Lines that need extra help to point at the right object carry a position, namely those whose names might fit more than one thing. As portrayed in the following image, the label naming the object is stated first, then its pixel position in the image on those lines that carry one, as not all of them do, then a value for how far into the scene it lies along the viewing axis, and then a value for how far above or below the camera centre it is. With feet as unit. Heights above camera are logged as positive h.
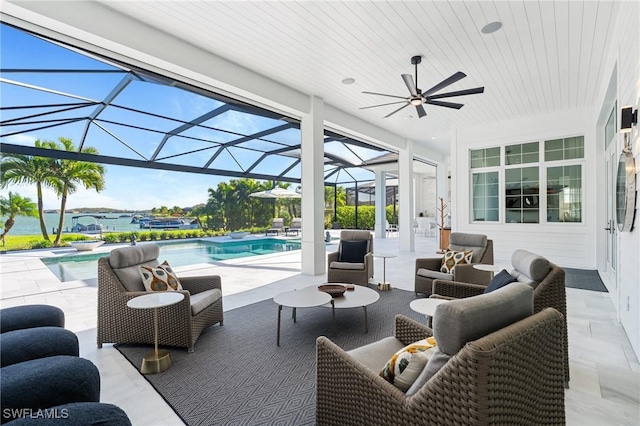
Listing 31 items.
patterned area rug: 6.31 -4.10
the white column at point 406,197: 28.81 +1.53
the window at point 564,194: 21.67 +1.36
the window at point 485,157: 25.03 +4.69
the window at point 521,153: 23.39 +4.69
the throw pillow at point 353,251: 16.37 -2.07
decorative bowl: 10.71 -2.79
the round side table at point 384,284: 15.56 -3.74
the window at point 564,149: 21.59 +4.68
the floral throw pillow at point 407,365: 4.19 -2.19
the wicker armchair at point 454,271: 13.60 -2.32
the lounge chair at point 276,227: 46.52 -2.06
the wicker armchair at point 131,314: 8.82 -2.98
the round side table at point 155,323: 7.81 -2.95
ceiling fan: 12.32 +5.42
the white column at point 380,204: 40.47 +1.24
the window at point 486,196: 25.09 +1.37
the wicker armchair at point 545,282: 7.08 -1.69
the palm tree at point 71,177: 30.55 +4.05
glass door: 15.14 +0.58
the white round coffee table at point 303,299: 9.34 -2.81
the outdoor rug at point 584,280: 15.83 -3.95
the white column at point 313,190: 18.83 +1.51
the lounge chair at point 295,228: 46.37 -2.23
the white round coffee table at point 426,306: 7.70 -2.52
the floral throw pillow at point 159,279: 9.65 -2.12
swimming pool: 21.48 -3.96
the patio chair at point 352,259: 15.15 -2.50
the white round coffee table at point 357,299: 9.84 -2.97
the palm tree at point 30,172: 27.32 +4.17
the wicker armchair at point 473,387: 3.27 -2.26
